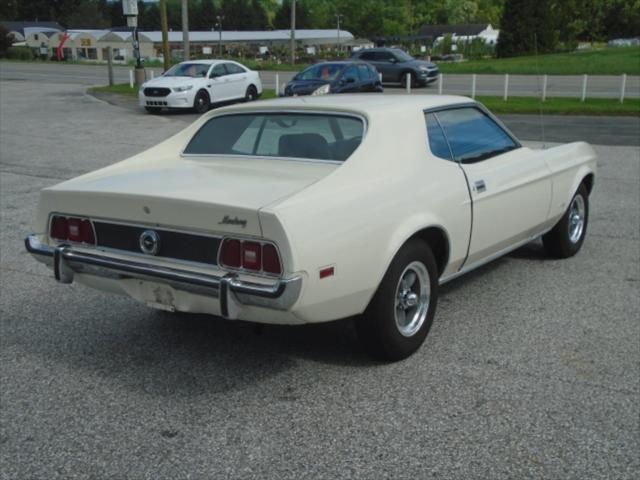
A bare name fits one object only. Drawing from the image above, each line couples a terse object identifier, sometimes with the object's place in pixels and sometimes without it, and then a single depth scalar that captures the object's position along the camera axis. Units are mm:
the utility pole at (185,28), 29467
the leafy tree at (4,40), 72750
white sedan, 21234
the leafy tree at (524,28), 47812
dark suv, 30609
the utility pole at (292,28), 48062
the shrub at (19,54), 71625
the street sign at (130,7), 26141
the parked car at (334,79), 21203
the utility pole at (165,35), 27562
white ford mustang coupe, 3656
